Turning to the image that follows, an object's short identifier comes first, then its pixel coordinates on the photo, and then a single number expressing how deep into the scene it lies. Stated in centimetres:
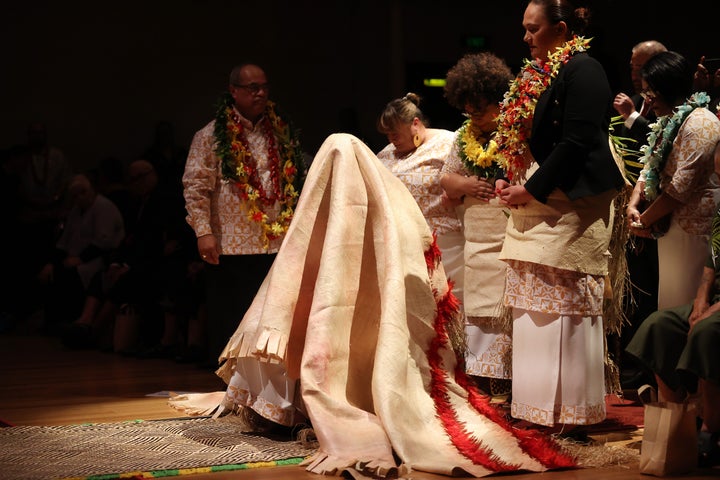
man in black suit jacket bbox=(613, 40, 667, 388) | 556
